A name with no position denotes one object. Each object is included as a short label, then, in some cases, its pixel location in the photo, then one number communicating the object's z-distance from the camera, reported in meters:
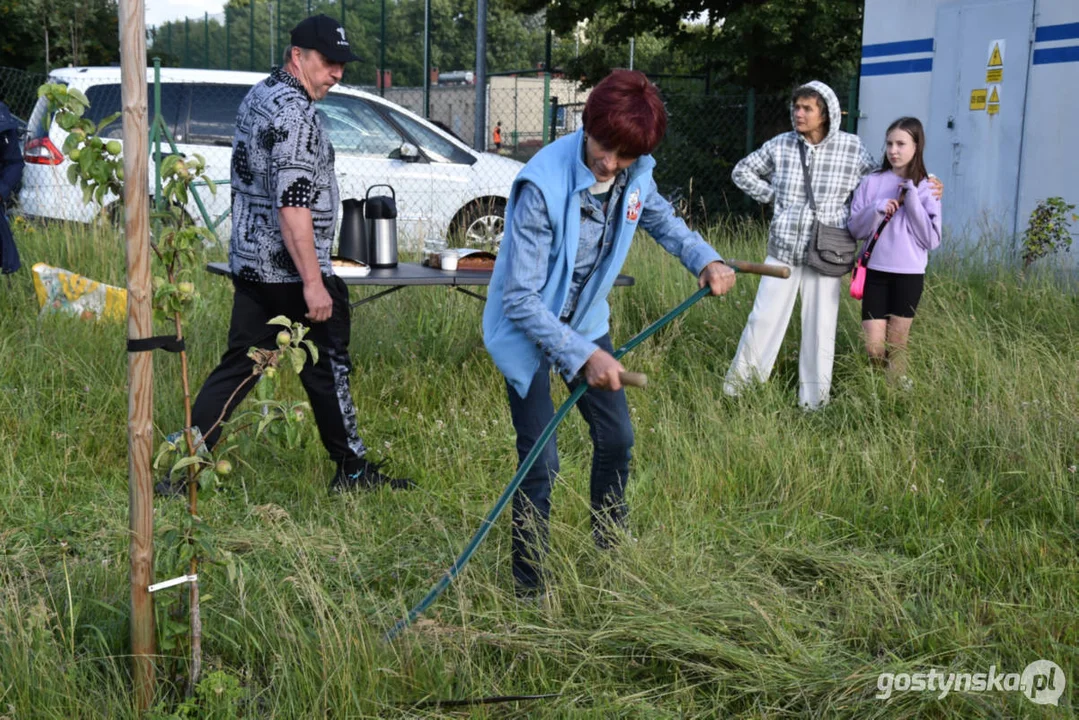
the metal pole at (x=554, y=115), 13.42
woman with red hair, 2.90
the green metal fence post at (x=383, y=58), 25.77
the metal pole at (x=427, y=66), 21.33
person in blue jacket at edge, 6.16
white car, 9.13
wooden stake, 2.42
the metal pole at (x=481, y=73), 14.64
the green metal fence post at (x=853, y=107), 12.51
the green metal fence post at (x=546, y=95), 12.78
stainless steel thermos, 5.45
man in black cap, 4.04
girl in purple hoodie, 5.53
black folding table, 5.05
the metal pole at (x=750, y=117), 13.67
